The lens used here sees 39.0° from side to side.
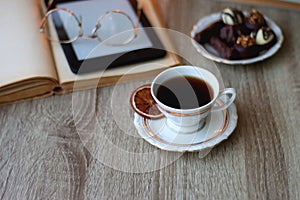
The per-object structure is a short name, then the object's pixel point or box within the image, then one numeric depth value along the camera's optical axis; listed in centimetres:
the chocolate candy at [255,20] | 102
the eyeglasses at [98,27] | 107
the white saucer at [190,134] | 79
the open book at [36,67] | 93
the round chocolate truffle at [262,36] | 99
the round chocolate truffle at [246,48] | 98
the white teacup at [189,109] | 77
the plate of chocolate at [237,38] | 98
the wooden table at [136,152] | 75
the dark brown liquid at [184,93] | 80
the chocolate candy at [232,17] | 104
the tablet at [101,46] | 99
